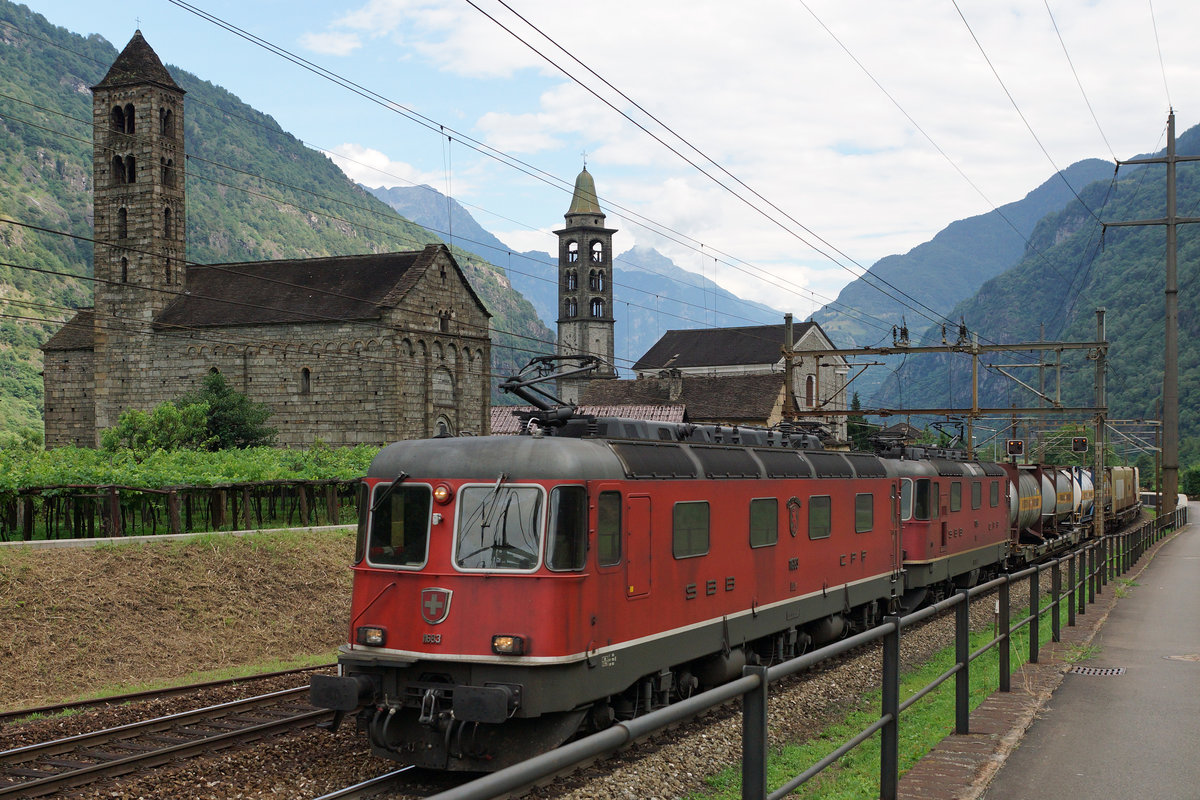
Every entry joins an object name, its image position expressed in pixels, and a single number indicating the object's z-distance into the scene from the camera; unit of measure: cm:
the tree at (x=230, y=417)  5134
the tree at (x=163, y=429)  4422
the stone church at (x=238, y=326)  5544
